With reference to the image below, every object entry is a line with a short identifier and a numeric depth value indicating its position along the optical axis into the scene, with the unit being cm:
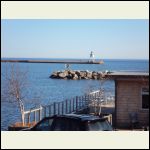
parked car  1347
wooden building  2230
